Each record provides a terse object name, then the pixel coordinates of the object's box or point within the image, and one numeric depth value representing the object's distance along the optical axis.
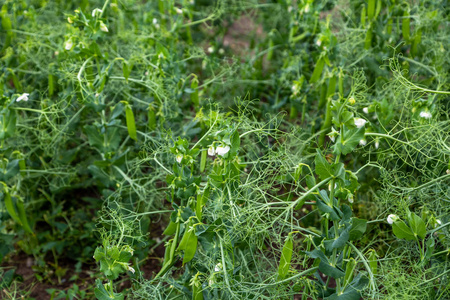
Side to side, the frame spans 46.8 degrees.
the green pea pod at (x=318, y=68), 2.50
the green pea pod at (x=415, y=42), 2.74
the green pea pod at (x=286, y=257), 1.69
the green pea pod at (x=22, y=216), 2.35
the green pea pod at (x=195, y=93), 2.52
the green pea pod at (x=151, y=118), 2.40
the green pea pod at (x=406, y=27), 2.73
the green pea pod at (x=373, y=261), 1.74
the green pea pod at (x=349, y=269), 1.73
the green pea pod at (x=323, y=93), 2.62
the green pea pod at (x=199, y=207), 1.77
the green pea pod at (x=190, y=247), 1.74
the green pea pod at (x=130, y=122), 2.30
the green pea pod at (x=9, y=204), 2.25
